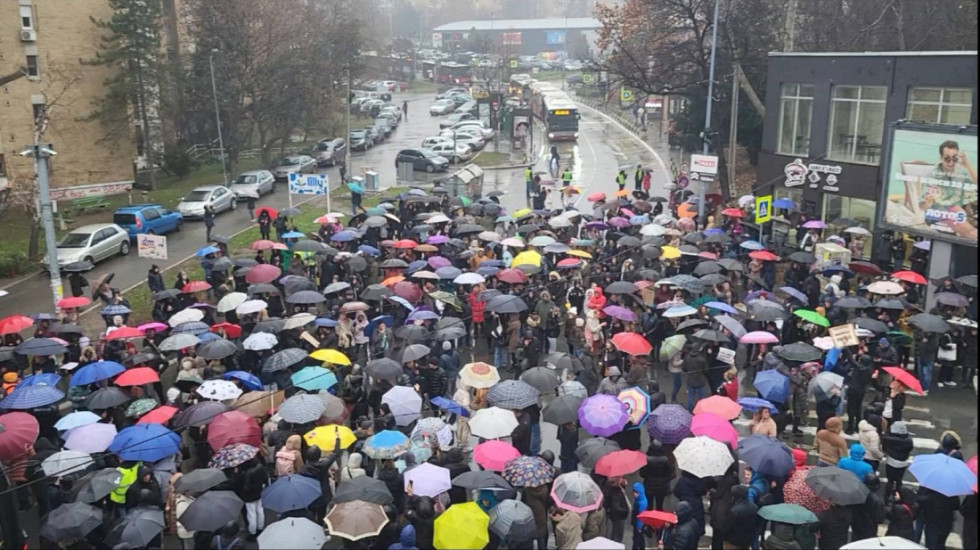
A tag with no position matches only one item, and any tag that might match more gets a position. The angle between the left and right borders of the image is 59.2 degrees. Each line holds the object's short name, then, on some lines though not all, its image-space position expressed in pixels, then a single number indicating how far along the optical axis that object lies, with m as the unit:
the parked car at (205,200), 34.88
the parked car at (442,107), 77.69
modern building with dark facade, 24.86
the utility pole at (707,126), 29.55
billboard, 19.94
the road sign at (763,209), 23.89
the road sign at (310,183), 28.84
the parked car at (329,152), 50.34
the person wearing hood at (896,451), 11.23
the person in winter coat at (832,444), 11.40
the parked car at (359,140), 56.12
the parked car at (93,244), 26.62
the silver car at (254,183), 39.03
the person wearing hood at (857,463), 10.43
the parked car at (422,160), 48.09
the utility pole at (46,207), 18.30
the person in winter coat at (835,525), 9.80
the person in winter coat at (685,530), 9.16
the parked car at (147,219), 30.86
